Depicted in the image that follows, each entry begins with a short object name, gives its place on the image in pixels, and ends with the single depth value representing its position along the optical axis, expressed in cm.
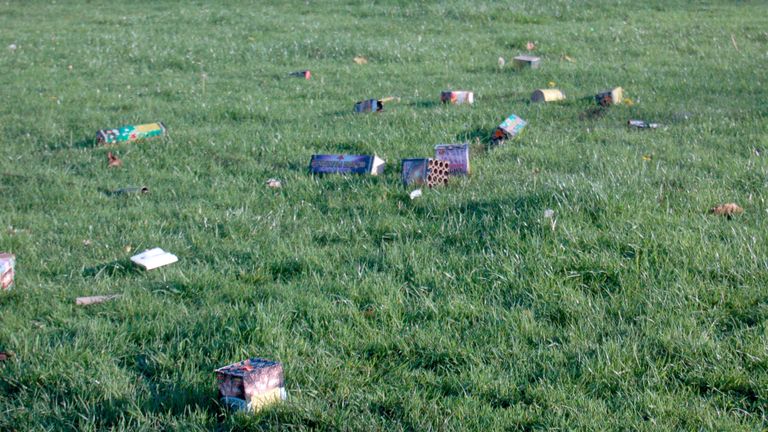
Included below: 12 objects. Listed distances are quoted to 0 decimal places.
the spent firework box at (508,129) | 1491
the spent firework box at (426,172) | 1206
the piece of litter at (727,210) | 995
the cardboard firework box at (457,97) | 1855
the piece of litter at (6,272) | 906
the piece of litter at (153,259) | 963
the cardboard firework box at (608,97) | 1761
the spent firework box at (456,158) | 1243
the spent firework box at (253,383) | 632
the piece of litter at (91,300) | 866
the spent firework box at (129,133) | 1584
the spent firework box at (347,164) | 1291
